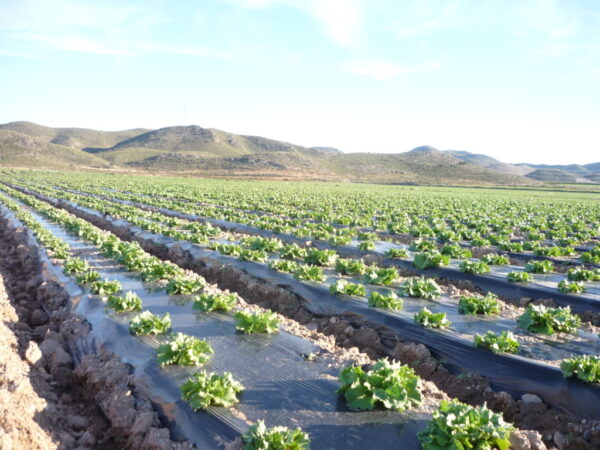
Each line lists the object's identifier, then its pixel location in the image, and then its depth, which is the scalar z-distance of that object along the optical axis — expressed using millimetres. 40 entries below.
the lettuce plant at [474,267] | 12445
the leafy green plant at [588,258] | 14633
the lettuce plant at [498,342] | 6941
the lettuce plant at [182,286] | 9656
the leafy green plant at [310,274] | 10914
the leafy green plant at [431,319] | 7988
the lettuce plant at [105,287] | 9578
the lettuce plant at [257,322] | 7406
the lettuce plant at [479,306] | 8742
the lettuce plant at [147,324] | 7422
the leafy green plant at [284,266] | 11898
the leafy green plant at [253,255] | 13181
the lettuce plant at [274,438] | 4273
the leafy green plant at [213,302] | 8469
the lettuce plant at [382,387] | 5074
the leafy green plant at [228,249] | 14031
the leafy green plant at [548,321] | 7785
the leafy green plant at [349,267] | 11766
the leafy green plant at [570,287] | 10539
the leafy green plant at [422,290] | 9688
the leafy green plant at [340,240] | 17016
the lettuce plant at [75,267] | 11391
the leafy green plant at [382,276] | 10680
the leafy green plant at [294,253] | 13859
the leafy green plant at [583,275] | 11750
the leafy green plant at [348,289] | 9852
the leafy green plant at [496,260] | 13703
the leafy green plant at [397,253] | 14492
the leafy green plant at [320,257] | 12797
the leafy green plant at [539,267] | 12648
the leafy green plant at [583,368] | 5918
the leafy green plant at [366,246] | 15797
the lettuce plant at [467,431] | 4277
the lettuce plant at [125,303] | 8531
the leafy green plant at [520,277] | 11594
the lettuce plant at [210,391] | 5148
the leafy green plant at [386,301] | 8891
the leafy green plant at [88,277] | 10438
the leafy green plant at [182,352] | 6231
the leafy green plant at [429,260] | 13188
